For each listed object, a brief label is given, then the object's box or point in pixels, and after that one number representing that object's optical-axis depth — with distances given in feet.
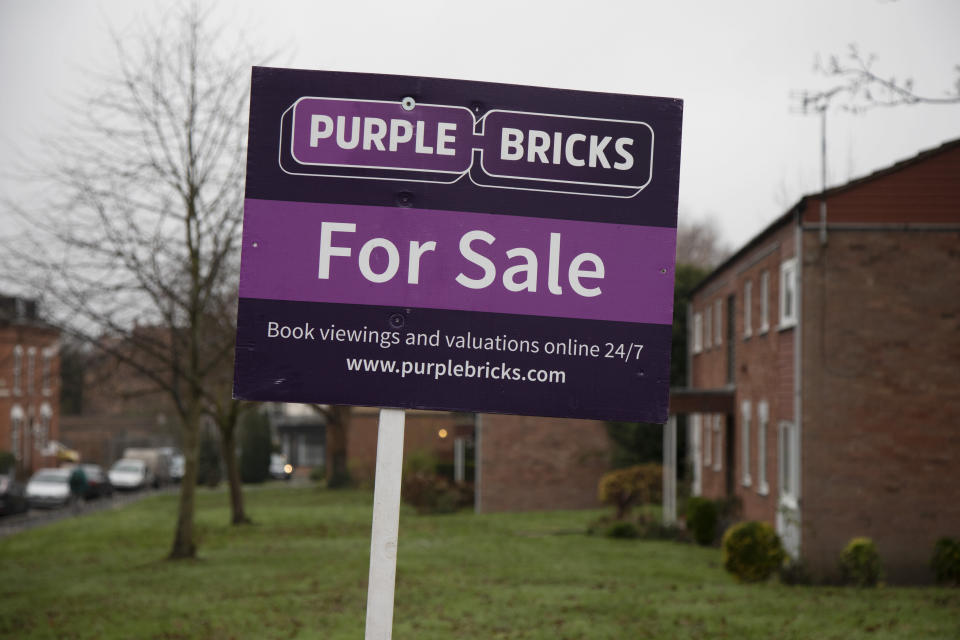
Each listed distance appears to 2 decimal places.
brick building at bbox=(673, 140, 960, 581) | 63.26
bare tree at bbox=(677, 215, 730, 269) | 240.53
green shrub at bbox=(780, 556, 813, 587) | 59.77
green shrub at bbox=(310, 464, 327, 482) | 207.92
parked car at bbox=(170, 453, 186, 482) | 223.10
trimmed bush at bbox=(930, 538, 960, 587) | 58.59
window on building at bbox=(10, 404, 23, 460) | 179.52
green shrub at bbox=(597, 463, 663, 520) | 100.94
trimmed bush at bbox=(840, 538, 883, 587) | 58.39
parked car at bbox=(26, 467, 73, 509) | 142.41
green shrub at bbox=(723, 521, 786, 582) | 59.11
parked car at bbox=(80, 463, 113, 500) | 161.38
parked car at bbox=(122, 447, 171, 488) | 211.20
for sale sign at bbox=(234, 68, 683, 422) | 12.35
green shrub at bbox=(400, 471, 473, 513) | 123.03
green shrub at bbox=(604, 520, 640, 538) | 91.50
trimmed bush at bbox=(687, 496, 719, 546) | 85.30
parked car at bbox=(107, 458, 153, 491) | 187.62
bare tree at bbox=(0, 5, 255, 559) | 67.10
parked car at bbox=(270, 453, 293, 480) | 242.66
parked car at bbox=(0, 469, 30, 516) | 124.88
